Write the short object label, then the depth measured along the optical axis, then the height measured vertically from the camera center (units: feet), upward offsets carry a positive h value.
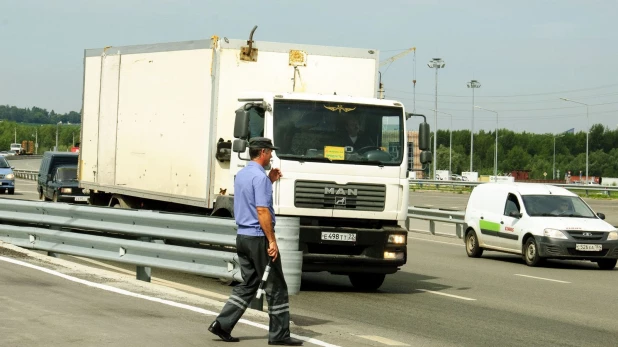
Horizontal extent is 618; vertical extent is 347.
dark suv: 114.32 +0.63
